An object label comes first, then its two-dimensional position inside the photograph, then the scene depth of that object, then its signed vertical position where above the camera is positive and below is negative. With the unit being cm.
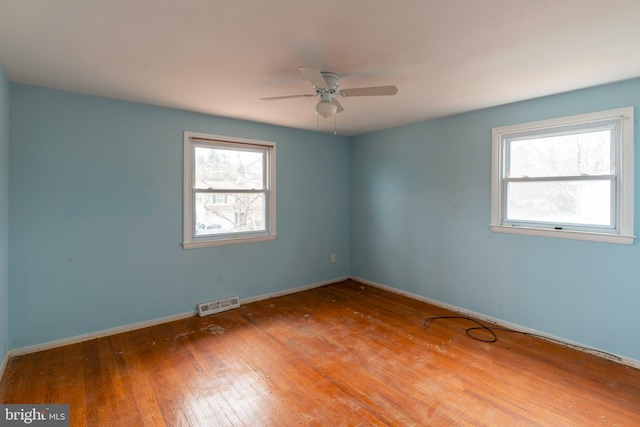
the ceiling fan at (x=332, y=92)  223 +89
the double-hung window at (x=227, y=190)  365 +25
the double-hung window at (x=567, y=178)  264 +33
